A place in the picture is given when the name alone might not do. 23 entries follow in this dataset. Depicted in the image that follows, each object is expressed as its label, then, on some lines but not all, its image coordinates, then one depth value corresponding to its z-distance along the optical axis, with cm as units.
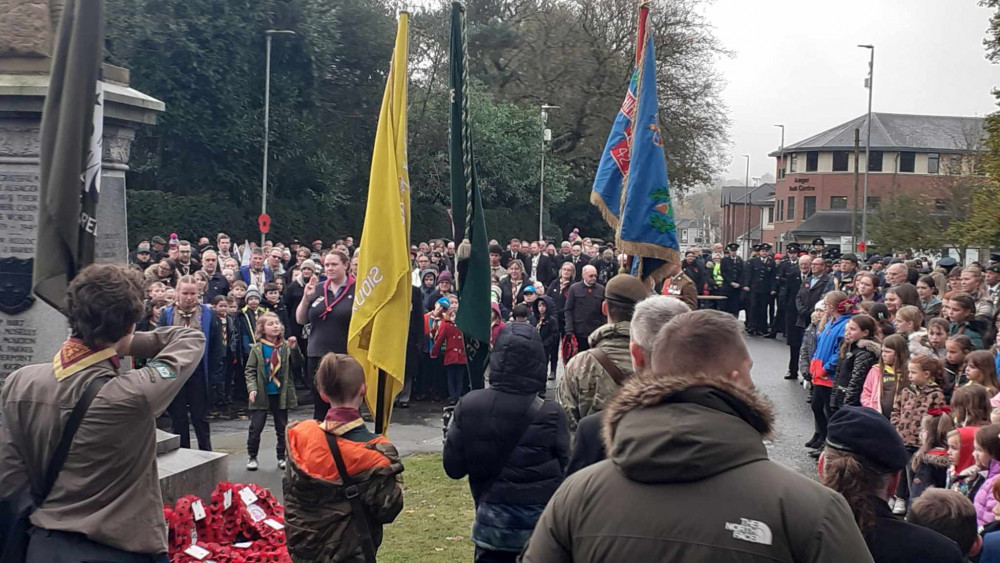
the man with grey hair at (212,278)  1352
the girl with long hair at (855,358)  952
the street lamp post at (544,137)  4081
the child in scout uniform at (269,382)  998
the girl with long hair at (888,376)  890
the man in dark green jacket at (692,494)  226
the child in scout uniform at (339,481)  484
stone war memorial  698
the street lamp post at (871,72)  4613
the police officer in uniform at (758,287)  2384
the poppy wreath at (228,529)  596
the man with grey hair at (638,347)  386
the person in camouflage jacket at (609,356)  529
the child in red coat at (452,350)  1436
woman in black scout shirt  926
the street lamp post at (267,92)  2970
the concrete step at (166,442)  679
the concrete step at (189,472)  636
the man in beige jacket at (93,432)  364
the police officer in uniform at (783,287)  2272
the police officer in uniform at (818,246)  2456
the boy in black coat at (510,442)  497
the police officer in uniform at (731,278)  2519
